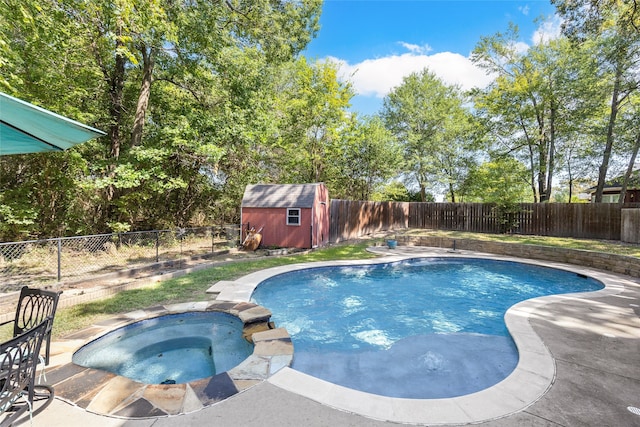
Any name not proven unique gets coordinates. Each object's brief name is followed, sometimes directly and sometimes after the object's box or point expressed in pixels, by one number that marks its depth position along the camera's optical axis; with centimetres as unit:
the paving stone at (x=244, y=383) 277
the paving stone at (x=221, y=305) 495
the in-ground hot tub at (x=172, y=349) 363
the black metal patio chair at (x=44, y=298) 259
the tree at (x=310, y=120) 1672
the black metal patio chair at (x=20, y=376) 181
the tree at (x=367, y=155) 1819
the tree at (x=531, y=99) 1405
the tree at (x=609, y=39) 680
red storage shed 1165
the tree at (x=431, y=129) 2131
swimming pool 372
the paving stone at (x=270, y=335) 389
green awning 202
